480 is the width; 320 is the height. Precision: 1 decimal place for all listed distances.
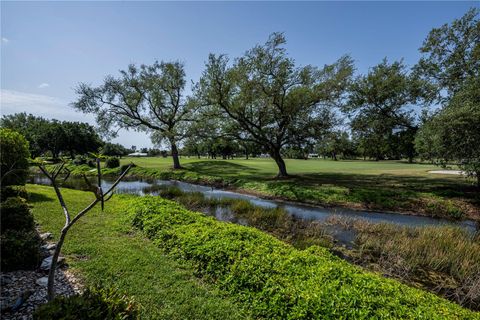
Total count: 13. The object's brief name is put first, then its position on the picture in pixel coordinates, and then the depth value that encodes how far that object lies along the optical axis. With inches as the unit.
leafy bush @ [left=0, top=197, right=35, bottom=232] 257.2
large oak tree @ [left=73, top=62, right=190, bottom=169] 1210.0
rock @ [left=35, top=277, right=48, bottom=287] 180.9
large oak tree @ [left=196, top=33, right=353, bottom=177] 788.0
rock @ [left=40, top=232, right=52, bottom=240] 274.7
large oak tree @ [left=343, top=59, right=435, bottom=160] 789.2
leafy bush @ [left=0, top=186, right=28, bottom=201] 378.6
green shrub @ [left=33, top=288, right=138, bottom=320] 113.5
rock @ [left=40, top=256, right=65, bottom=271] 207.5
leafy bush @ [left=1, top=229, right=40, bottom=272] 198.1
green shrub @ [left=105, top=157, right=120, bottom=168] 1282.7
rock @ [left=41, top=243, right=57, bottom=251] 246.6
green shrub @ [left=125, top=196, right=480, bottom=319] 155.3
